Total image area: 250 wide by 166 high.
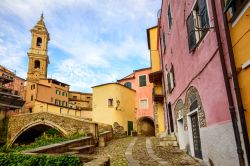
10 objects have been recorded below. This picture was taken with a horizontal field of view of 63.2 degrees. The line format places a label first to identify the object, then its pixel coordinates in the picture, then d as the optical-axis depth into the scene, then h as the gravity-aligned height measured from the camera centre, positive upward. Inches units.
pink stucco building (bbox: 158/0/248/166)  187.6 +51.5
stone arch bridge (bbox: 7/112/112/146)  800.3 +34.1
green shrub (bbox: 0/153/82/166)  223.9 -32.5
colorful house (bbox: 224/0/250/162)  154.4 +57.8
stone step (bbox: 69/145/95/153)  366.6 -35.3
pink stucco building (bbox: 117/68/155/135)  1111.6 +131.7
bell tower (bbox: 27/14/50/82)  1777.8 +709.5
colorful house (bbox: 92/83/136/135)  967.0 +112.2
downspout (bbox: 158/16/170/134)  606.7 +112.4
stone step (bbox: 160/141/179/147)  442.3 -36.0
